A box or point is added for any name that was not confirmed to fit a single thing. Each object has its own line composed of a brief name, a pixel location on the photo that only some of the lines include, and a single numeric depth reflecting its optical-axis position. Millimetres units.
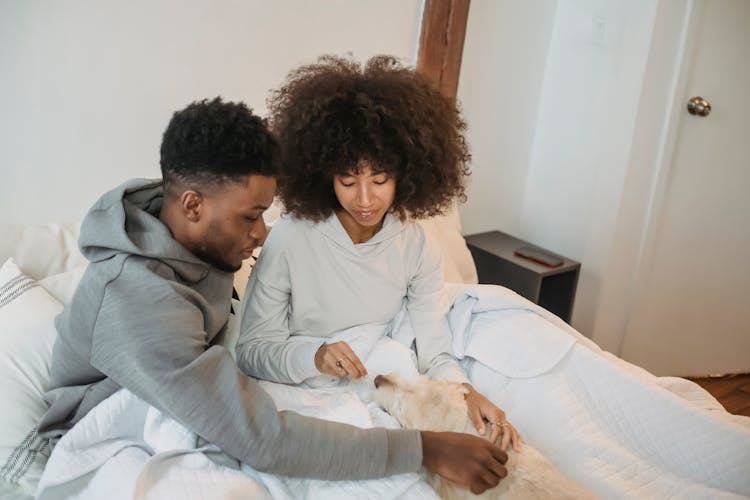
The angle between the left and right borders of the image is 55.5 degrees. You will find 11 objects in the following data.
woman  1530
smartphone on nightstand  2645
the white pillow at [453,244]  2232
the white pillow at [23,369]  1268
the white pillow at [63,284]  1553
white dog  1196
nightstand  2572
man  1102
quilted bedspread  1147
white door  2631
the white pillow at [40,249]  1653
